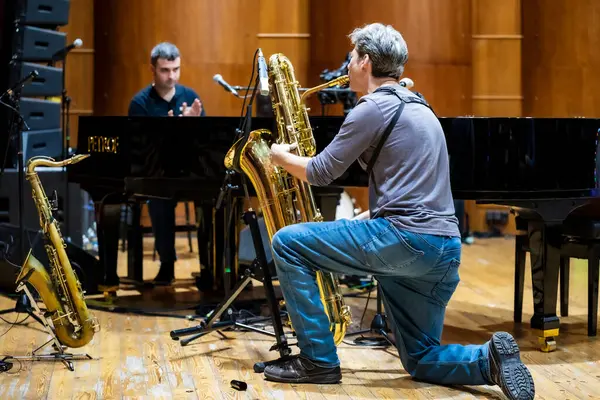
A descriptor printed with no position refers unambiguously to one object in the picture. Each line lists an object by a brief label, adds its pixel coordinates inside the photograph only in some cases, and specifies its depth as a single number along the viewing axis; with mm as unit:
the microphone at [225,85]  5059
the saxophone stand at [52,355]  4297
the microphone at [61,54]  6355
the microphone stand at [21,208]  4656
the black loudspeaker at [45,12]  7172
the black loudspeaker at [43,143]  7238
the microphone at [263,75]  3693
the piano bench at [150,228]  6209
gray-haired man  3643
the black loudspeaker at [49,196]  6766
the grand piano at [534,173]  4453
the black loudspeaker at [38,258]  5719
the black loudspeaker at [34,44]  7191
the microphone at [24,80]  4531
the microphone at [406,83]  4211
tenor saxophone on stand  4309
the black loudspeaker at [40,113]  7289
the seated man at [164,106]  6125
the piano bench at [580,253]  4805
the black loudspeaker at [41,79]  7211
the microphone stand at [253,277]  4070
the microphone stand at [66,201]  6965
